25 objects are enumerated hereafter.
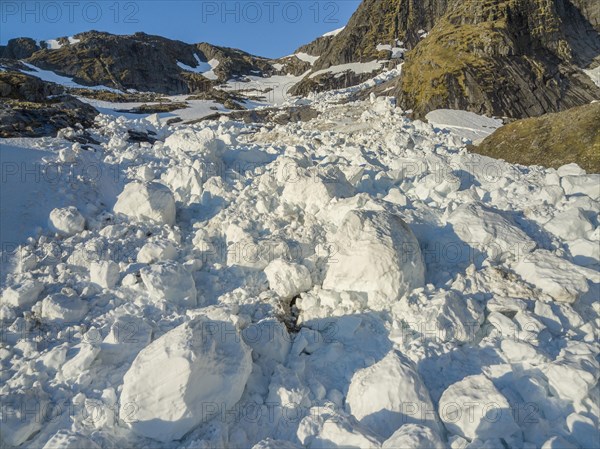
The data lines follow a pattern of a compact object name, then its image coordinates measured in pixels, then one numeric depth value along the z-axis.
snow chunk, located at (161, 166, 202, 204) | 8.57
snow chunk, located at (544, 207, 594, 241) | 6.88
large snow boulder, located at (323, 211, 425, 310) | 5.69
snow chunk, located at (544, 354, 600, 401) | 4.10
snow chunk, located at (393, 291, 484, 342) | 5.12
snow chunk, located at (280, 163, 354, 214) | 7.60
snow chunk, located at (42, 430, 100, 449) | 3.43
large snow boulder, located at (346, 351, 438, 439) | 4.04
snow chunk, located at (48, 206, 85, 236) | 7.16
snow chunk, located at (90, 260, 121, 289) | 5.96
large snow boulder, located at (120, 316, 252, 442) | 3.97
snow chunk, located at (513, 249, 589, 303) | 5.56
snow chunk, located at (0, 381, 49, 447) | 3.88
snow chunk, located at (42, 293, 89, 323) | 5.33
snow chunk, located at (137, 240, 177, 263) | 6.43
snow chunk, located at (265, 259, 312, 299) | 6.07
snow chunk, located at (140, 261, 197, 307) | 5.73
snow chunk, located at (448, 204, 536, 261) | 6.52
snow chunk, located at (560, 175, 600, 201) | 8.09
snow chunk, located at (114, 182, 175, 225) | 7.62
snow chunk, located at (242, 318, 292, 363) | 5.04
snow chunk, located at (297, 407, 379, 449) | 3.64
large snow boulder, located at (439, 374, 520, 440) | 3.79
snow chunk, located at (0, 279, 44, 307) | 5.49
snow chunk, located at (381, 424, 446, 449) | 3.35
